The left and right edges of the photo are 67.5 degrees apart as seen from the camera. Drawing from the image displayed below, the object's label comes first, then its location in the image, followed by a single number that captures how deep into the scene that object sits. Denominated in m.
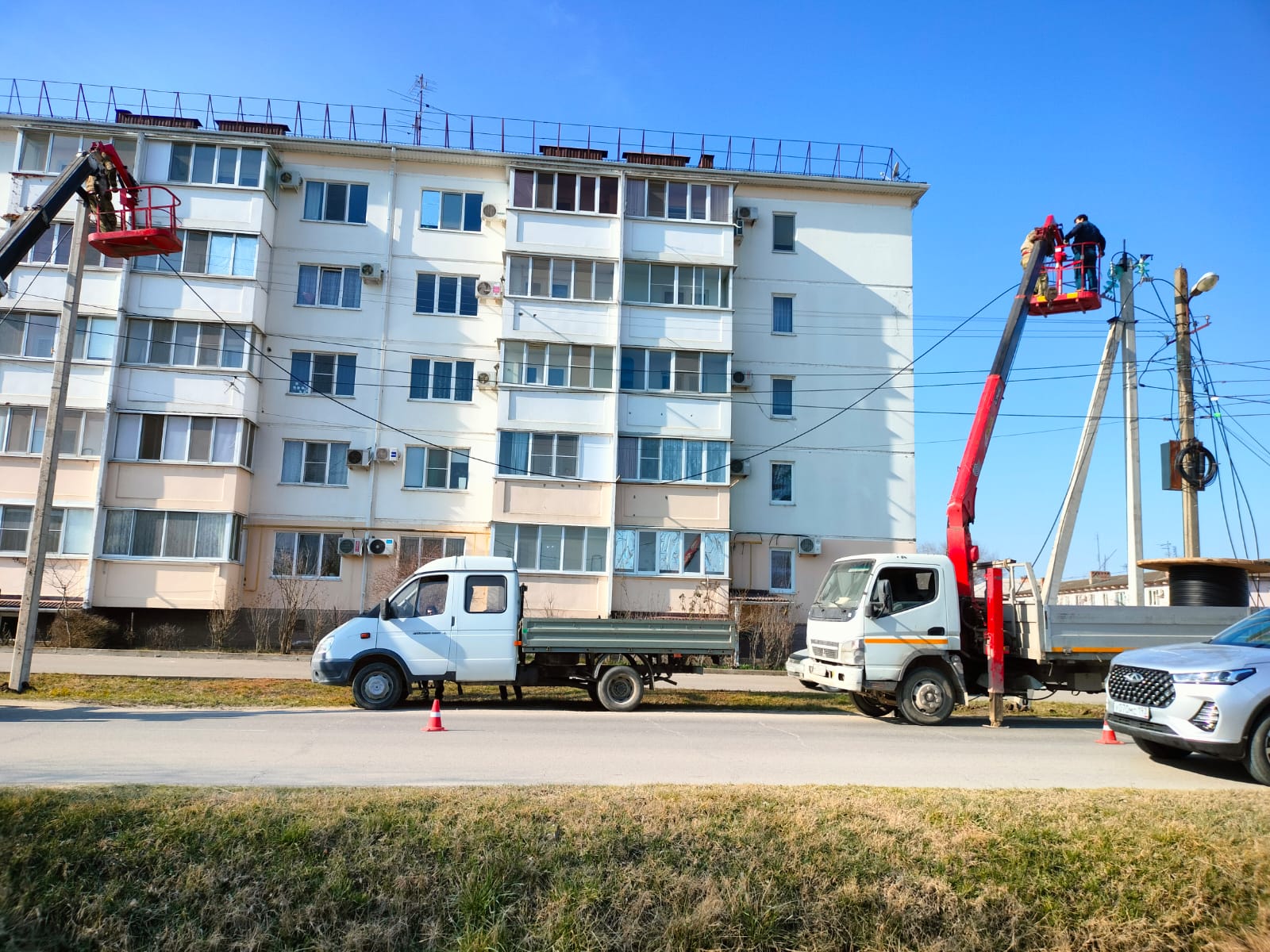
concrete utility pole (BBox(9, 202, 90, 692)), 15.93
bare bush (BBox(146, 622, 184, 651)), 28.12
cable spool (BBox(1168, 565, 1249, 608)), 16.31
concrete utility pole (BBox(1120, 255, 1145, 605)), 19.23
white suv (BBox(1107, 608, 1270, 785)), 9.27
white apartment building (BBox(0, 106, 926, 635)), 28.92
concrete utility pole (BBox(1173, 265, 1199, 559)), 19.52
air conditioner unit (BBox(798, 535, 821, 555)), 31.73
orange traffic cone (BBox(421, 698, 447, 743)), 12.47
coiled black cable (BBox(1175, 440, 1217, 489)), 19.41
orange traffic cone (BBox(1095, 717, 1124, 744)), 12.92
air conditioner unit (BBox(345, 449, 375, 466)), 30.50
